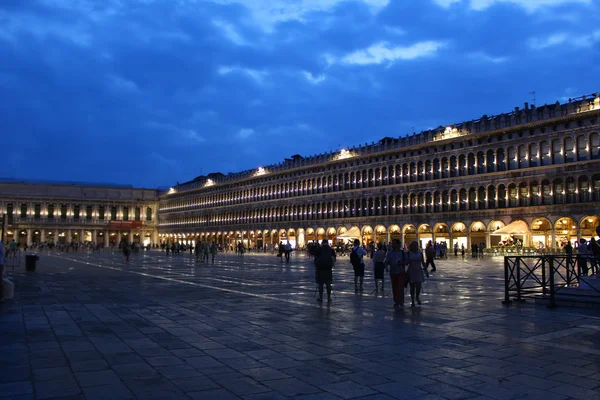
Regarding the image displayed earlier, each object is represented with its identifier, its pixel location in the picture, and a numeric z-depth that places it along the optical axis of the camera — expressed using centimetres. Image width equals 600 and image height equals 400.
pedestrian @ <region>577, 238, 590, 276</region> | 1219
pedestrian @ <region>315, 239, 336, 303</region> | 1332
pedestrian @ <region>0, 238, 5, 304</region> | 1245
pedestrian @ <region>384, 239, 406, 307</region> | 1241
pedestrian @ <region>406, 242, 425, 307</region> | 1278
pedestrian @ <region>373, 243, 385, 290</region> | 1614
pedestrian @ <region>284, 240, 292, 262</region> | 3622
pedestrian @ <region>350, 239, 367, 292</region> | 1602
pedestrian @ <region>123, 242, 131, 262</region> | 3935
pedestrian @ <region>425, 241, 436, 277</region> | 2306
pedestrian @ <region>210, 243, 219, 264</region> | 3815
